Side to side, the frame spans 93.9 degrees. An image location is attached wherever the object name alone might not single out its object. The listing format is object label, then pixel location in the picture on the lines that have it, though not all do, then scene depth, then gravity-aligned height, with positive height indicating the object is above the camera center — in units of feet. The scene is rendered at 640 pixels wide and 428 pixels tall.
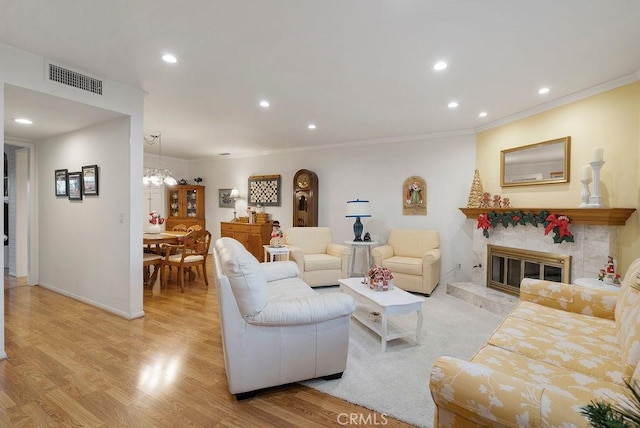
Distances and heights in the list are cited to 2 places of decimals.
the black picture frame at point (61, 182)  12.84 +1.00
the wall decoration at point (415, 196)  16.72 +0.76
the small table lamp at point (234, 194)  22.68 +1.01
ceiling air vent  8.67 +3.85
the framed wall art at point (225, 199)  24.19 +0.67
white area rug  6.17 -3.99
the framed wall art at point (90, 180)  11.66 +1.00
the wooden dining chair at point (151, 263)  13.79 -3.03
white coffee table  8.36 -2.79
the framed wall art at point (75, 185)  12.26 +0.85
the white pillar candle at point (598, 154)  9.78 +1.90
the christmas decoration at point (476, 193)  14.49 +0.84
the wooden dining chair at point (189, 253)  14.16 -2.29
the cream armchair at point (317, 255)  14.75 -2.46
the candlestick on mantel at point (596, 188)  9.95 +0.80
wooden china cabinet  24.67 +0.13
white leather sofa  6.11 -2.65
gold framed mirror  11.50 +1.99
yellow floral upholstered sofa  3.24 -2.40
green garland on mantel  10.86 -0.42
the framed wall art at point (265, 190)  21.56 +1.29
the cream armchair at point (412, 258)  13.82 -2.45
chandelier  16.82 +1.90
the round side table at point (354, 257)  17.58 -2.91
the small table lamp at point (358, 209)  16.08 -0.01
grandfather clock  19.48 +0.61
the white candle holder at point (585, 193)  10.34 +0.65
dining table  14.25 -1.66
